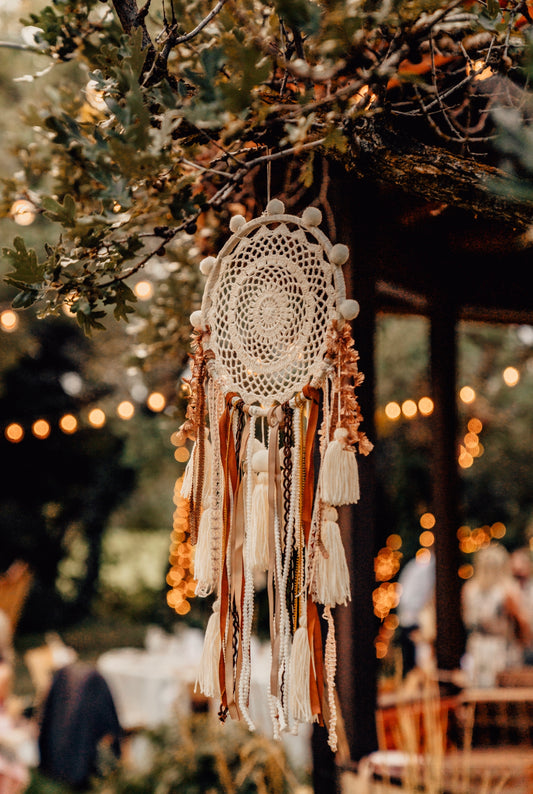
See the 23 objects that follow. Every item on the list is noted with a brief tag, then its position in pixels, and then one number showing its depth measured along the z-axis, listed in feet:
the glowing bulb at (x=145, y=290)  10.47
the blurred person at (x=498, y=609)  18.94
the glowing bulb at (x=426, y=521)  26.40
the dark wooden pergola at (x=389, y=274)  6.22
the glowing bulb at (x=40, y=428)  13.41
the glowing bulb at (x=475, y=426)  24.02
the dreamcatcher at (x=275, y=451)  4.57
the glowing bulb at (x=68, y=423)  12.80
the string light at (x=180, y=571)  19.69
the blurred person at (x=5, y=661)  14.90
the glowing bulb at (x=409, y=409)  14.89
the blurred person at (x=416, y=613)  21.53
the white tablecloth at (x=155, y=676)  17.61
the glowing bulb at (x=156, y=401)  10.01
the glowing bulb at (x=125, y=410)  12.12
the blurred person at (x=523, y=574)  22.34
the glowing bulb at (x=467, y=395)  15.25
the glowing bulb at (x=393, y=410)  14.98
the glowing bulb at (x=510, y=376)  15.14
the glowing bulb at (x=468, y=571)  27.36
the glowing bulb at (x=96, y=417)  13.07
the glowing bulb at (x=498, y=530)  27.81
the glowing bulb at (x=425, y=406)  14.74
